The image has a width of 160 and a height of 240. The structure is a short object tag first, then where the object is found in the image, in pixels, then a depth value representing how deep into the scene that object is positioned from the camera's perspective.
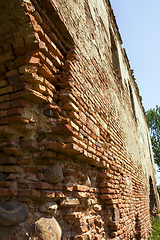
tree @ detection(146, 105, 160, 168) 19.53
